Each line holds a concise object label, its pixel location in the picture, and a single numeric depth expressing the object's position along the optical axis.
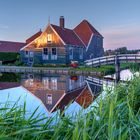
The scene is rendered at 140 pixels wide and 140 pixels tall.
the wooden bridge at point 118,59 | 11.26
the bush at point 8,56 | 16.89
